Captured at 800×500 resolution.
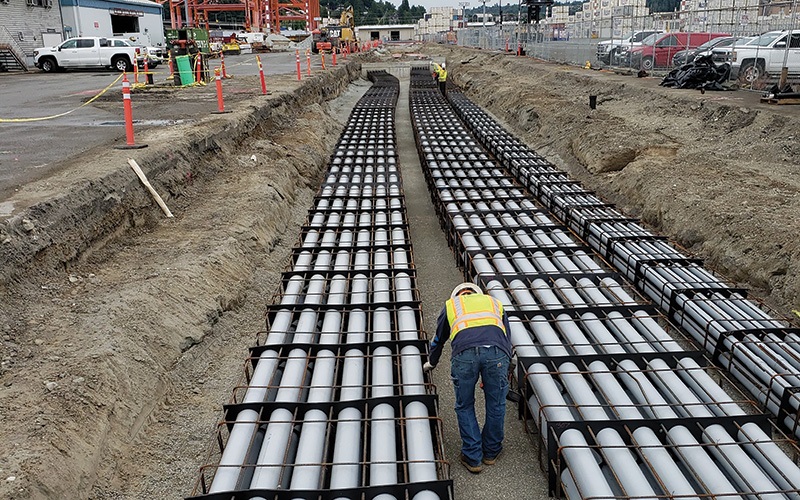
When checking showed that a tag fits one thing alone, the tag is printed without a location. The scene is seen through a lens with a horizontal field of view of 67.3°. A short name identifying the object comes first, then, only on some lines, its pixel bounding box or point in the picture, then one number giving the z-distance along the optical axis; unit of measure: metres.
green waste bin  23.27
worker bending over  5.21
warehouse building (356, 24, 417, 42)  117.31
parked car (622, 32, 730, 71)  26.89
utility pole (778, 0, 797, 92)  17.33
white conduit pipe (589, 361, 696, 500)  4.61
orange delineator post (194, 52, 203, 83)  24.65
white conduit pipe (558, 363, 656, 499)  4.61
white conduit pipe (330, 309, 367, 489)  4.79
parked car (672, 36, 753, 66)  23.72
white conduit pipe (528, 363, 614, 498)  4.64
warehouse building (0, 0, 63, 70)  35.31
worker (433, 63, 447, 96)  31.08
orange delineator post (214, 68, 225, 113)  16.22
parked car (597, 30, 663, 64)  30.59
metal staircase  34.56
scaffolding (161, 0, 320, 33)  74.88
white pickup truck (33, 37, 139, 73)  33.53
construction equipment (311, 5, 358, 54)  54.35
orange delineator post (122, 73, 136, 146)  11.56
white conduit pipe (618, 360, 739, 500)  4.62
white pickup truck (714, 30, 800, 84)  19.91
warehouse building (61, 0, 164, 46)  43.03
